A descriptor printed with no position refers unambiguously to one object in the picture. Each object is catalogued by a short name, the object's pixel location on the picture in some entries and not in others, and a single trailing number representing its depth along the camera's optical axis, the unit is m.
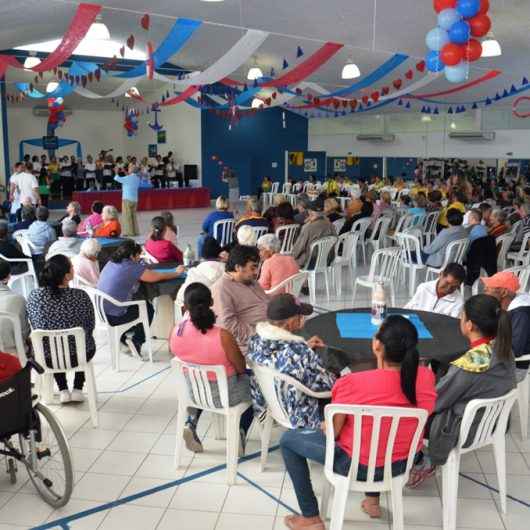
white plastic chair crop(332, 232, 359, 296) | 7.34
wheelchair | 2.90
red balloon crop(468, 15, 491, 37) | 5.35
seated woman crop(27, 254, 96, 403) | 4.00
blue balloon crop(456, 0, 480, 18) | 5.16
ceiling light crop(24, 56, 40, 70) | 8.74
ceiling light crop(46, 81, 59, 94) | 11.77
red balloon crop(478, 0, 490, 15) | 5.24
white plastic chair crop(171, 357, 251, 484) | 3.29
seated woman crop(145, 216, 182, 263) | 6.04
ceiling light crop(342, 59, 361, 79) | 9.19
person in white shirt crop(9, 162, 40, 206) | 11.54
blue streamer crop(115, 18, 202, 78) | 6.85
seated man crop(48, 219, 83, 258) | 6.52
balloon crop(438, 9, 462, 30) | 5.27
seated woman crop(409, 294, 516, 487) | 2.87
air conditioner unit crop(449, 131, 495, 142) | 17.91
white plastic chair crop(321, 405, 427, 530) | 2.51
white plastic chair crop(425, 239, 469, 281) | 6.70
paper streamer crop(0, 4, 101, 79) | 6.07
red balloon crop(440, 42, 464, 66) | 5.52
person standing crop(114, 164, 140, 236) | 12.23
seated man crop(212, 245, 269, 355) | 3.96
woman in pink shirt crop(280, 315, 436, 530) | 2.56
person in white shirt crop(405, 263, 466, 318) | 4.06
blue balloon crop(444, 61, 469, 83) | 5.73
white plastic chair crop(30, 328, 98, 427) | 3.91
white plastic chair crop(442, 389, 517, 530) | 2.83
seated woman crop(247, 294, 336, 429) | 3.01
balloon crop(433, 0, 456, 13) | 5.28
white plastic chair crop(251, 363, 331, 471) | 2.99
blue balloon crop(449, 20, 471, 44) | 5.32
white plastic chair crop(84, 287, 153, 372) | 4.93
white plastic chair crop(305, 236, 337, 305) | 6.86
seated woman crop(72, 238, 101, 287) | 5.48
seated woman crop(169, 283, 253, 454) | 3.35
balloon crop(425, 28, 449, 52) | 5.54
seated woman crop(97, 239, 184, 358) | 4.96
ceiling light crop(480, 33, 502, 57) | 6.61
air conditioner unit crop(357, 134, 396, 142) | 20.53
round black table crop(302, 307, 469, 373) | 3.34
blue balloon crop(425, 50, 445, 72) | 6.00
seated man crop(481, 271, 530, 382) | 3.54
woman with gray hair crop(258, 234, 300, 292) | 5.27
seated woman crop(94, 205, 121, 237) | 7.64
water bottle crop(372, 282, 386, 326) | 3.83
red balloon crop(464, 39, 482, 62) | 5.56
